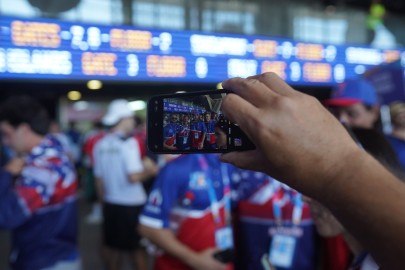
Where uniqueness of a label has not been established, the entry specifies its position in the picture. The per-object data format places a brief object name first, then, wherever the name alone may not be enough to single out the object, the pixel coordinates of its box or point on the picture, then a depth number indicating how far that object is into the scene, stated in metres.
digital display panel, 3.18
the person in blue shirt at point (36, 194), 1.69
